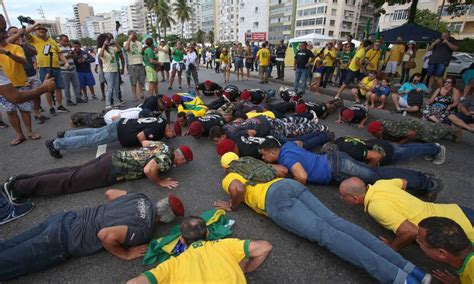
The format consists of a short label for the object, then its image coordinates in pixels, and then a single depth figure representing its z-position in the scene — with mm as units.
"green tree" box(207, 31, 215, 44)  72275
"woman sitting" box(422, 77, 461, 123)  5078
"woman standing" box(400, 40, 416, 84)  9086
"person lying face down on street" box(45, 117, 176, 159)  3867
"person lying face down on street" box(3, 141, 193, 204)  2773
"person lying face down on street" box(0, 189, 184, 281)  1884
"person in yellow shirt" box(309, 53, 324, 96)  9317
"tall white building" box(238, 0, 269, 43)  57612
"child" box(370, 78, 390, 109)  6773
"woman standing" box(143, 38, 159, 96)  7477
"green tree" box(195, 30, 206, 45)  66725
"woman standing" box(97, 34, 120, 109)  6648
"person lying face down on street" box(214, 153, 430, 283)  1784
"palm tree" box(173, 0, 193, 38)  59438
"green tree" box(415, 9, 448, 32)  28859
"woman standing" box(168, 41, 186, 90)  9604
